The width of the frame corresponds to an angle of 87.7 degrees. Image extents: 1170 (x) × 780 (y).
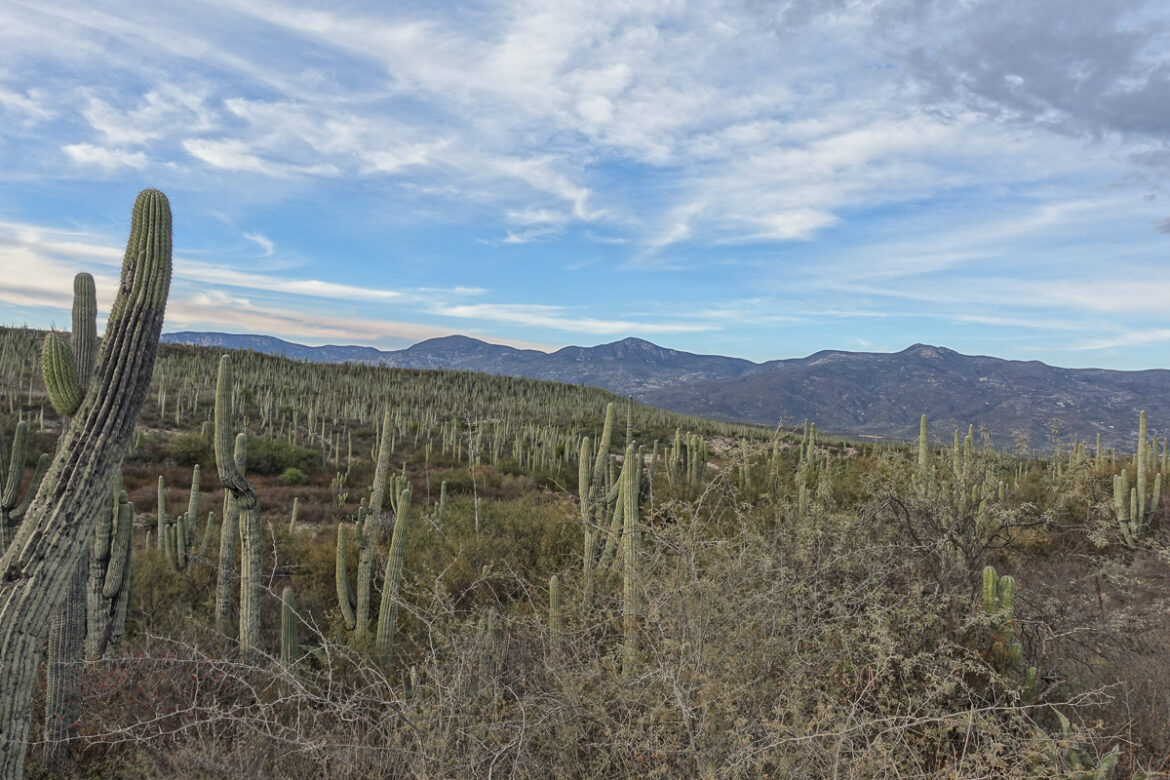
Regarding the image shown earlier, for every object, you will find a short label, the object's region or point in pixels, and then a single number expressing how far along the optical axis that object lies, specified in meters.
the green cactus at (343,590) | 6.26
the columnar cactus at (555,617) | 4.11
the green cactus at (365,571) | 6.09
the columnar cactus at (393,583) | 5.55
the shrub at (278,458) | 17.78
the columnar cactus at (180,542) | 7.09
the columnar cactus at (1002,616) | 4.32
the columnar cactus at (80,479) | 3.11
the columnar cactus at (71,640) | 3.83
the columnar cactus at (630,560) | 4.09
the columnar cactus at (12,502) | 3.86
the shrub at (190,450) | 16.89
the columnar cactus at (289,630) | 5.02
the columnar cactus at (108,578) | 4.89
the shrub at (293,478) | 16.67
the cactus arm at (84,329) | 3.71
